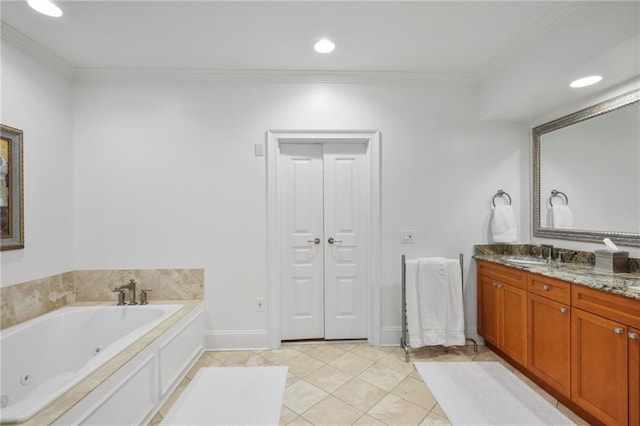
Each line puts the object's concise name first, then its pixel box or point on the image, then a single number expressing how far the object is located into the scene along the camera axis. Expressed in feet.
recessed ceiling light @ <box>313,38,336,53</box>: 7.04
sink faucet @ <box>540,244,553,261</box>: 7.98
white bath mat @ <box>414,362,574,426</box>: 5.69
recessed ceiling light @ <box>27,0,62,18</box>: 5.71
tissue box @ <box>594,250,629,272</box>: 6.19
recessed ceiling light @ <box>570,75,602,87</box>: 6.23
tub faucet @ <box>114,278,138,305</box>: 7.97
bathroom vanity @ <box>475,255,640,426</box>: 4.82
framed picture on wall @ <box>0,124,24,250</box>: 6.45
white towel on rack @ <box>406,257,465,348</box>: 8.25
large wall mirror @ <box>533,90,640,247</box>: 6.38
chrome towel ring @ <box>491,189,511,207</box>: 8.99
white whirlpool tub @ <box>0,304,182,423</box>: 5.63
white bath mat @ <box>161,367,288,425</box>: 5.76
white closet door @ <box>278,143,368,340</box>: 9.21
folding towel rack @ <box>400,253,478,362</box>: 8.30
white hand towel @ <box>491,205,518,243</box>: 8.63
